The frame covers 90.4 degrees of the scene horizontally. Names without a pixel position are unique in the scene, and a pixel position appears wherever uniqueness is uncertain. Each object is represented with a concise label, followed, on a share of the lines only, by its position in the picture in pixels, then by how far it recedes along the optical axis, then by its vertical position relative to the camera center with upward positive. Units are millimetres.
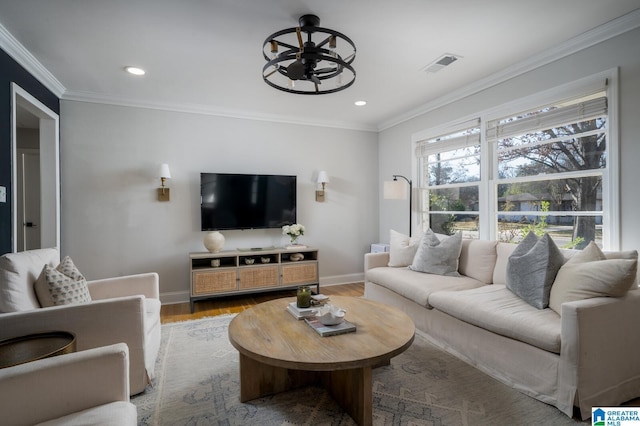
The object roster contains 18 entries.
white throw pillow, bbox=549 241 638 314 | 1821 -416
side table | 1385 -620
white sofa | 1720 -824
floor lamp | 4113 +262
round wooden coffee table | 1571 -720
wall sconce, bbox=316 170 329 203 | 4613 +423
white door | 4777 +260
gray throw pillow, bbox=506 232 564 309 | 2188 -437
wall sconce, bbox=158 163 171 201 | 3789 +407
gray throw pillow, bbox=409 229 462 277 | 3184 -477
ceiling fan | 2072 +1068
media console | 3754 -753
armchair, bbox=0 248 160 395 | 1619 -564
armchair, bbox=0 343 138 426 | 1119 -666
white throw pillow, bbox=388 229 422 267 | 3564 -444
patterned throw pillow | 1854 -454
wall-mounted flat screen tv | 4059 +137
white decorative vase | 3918 -375
